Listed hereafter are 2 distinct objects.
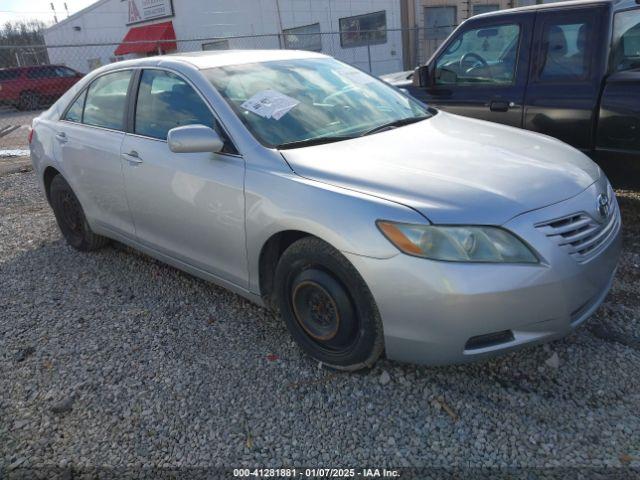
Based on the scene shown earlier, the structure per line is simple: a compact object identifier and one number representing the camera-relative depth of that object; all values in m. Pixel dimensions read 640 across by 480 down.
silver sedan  2.27
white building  17.19
